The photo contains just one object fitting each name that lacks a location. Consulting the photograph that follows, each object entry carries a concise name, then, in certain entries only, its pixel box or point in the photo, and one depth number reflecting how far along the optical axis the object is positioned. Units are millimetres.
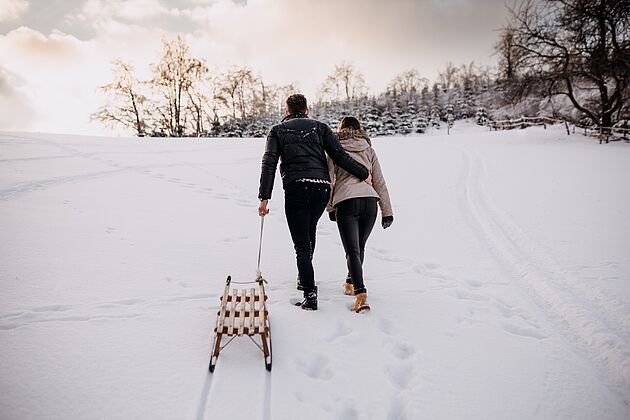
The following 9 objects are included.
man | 3316
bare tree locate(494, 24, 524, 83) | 18172
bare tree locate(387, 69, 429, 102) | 68062
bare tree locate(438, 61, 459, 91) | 68688
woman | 3428
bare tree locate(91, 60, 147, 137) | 32562
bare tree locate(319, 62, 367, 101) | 59906
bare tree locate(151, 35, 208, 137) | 34000
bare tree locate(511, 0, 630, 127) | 15438
